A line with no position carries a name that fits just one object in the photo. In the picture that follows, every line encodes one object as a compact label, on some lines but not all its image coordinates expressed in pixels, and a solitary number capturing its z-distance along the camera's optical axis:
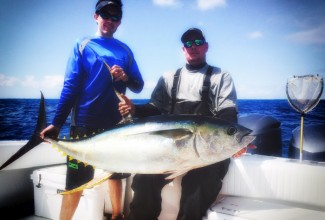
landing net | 3.04
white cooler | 2.99
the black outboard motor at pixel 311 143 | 3.46
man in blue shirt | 2.53
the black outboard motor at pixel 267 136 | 4.04
